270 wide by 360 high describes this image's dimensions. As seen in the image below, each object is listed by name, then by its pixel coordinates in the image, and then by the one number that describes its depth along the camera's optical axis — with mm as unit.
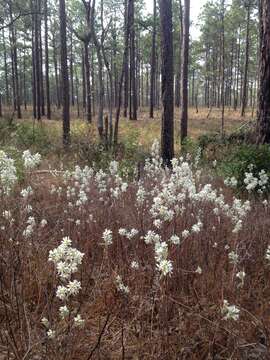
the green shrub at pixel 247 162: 7125
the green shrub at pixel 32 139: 13387
